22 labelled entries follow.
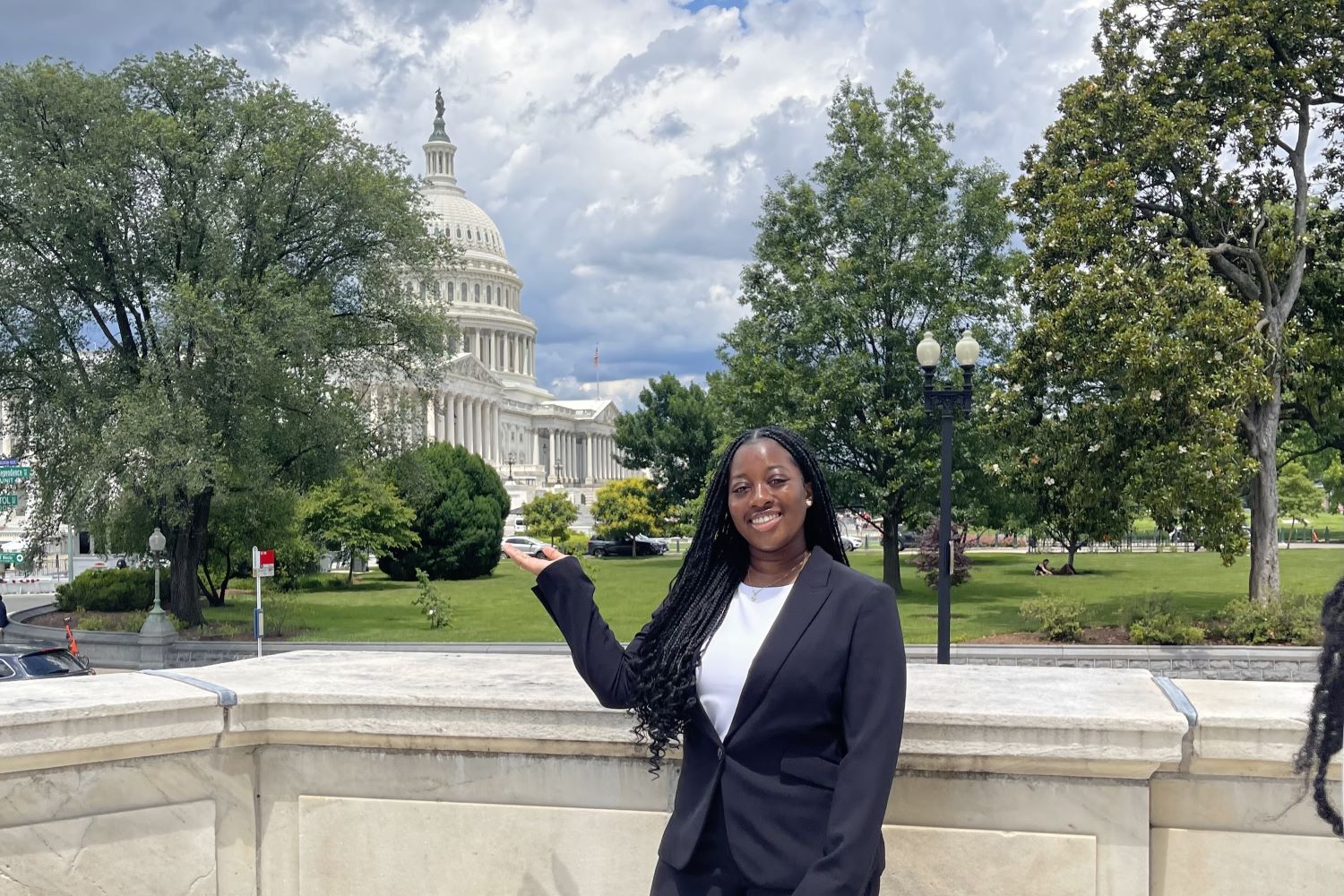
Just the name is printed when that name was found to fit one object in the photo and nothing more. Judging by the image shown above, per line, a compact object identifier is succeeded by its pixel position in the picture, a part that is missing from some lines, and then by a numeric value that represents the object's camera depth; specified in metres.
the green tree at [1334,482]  77.19
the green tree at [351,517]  42.78
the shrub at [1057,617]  22.67
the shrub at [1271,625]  21.30
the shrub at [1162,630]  21.50
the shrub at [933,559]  36.75
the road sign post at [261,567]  24.91
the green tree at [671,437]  70.88
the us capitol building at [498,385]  121.31
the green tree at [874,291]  31.23
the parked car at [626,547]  71.25
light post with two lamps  18.75
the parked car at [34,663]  14.29
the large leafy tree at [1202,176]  23.83
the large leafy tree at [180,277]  26.19
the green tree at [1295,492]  74.75
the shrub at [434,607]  30.20
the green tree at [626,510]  68.38
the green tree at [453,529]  50.31
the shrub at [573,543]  51.09
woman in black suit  2.65
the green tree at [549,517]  58.94
